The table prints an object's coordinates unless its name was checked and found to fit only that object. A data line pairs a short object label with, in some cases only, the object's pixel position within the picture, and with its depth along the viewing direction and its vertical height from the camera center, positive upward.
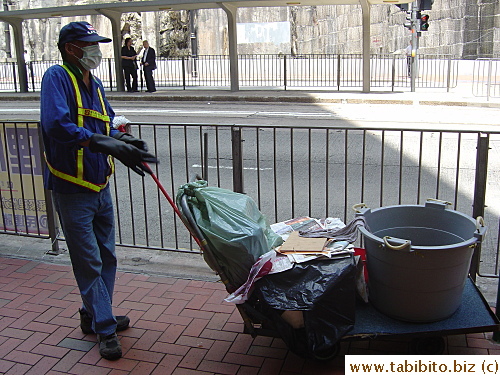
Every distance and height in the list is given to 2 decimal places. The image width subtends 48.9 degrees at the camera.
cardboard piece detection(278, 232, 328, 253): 3.46 -1.20
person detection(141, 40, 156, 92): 21.28 -0.22
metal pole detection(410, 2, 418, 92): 19.94 +0.25
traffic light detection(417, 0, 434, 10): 21.30 +1.76
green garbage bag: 3.32 -1.03
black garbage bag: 3.26 -1.43
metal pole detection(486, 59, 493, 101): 17.37 -1.17
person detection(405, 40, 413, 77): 22.69 -0.31
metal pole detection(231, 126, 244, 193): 4.92 -0.91
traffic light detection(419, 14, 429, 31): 21.72 +1.08
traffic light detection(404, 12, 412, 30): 22.25 +1.04
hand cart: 3.36 -1.68
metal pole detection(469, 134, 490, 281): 4.26 -0.97
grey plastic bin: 3.30 -1.32
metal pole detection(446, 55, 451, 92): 19.98 -1.20
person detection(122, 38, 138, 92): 21.45 -0.20
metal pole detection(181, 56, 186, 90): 23.01 -0.82
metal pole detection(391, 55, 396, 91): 20.22 -0.57
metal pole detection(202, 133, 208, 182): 4.05 -0.72
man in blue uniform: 3.30 -0.59
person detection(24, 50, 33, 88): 25.05 -0.09
